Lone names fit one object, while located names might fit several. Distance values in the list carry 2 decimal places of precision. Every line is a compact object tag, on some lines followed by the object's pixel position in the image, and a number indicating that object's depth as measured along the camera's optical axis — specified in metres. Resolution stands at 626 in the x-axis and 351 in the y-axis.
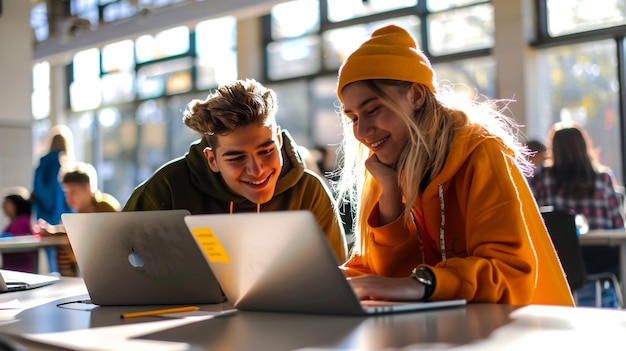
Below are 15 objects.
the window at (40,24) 10.38
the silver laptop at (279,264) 1.11
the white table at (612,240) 3.74
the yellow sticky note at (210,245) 1.27
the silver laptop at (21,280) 1.83
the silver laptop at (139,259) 1.39
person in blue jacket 6.28
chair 2.20
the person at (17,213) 6.18
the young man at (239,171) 1.93
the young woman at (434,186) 1.43
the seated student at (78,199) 4.61
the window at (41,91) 11.20
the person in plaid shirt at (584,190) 4.20
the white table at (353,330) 0.93
